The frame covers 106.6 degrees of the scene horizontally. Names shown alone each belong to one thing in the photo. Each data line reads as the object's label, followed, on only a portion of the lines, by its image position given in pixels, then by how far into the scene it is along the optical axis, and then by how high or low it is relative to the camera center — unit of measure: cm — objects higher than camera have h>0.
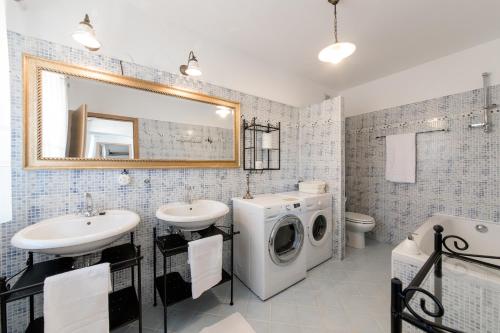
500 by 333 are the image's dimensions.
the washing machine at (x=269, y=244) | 171 -79
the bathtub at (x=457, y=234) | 129 -71
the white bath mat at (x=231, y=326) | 140 -125
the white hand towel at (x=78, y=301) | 93 -70
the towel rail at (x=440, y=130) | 234 +43
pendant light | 143 +90
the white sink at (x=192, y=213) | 133 -39
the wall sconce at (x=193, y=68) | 165 +87
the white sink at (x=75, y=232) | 92 -39
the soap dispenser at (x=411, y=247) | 129 -59
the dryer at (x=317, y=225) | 212 -74
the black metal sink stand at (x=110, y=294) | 92 -63
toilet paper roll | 239 +31
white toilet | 264 -90
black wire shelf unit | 232 +20
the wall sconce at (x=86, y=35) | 116 +83
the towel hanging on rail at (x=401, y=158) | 259 +8
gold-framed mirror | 128 +37
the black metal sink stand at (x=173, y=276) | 142 -101
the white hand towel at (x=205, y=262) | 139 -76
